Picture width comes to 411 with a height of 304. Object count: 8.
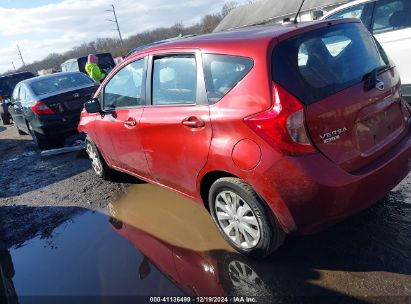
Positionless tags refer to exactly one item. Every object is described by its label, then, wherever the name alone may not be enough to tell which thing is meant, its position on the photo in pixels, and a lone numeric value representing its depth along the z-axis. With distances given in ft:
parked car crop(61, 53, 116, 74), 68.90
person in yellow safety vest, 40.14
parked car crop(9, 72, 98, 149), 26.15
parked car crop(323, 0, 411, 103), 18.52
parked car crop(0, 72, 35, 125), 50.37
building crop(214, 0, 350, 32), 122.01
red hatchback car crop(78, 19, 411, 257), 8.84
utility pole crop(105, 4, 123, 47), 196.95
